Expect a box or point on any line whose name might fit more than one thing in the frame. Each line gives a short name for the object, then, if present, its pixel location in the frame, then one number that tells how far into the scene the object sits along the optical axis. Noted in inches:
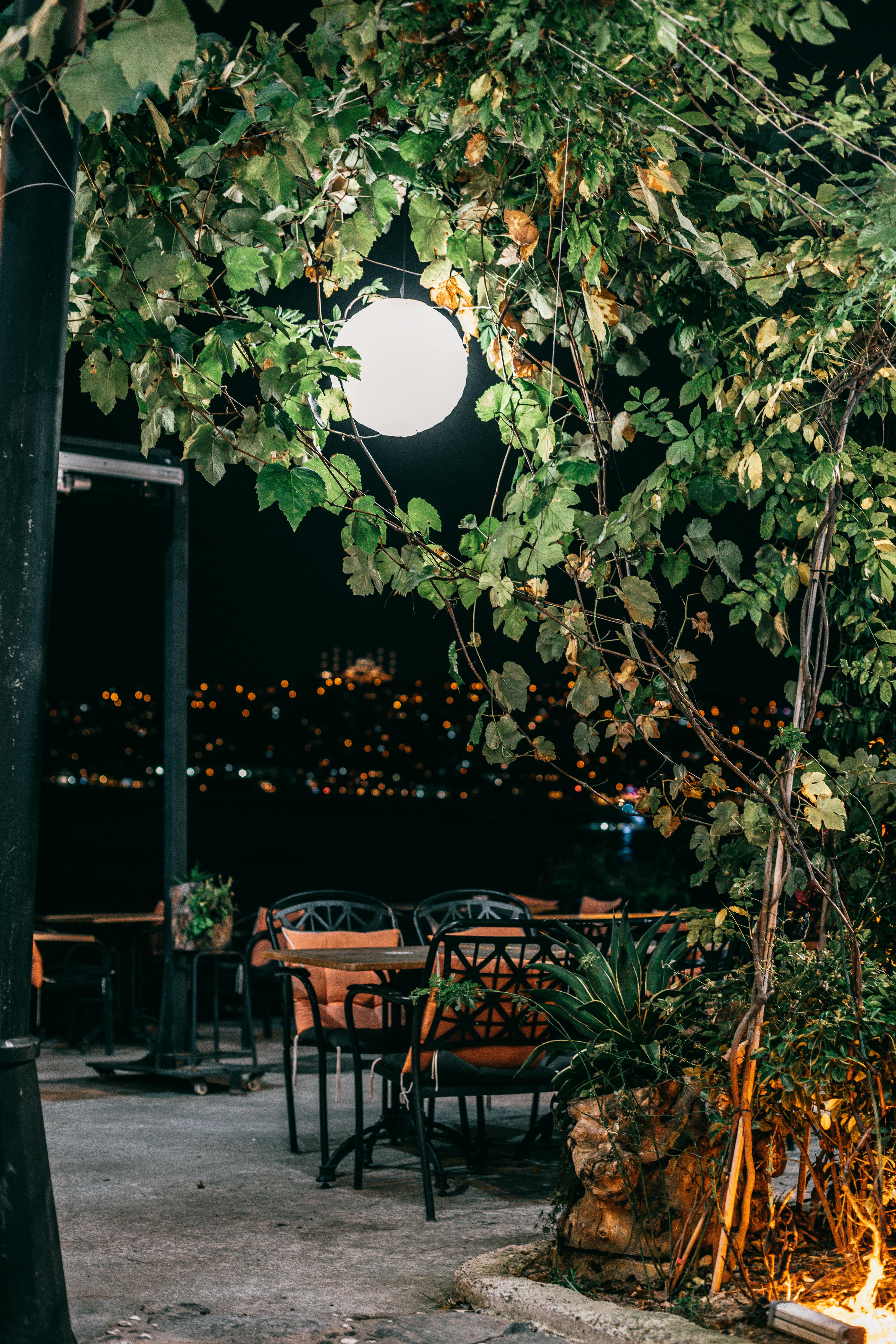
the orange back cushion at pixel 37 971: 257.0
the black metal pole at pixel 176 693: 279.9
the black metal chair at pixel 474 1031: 156.6
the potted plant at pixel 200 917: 271.3
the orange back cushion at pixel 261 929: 284.7
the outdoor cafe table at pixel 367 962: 166.7
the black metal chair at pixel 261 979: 287.7
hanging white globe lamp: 111.3
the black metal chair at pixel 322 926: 177.3
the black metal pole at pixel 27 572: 87.4
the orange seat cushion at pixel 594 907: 330.3
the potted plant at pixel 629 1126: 115.7
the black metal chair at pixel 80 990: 285.3
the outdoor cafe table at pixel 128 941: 298.0
